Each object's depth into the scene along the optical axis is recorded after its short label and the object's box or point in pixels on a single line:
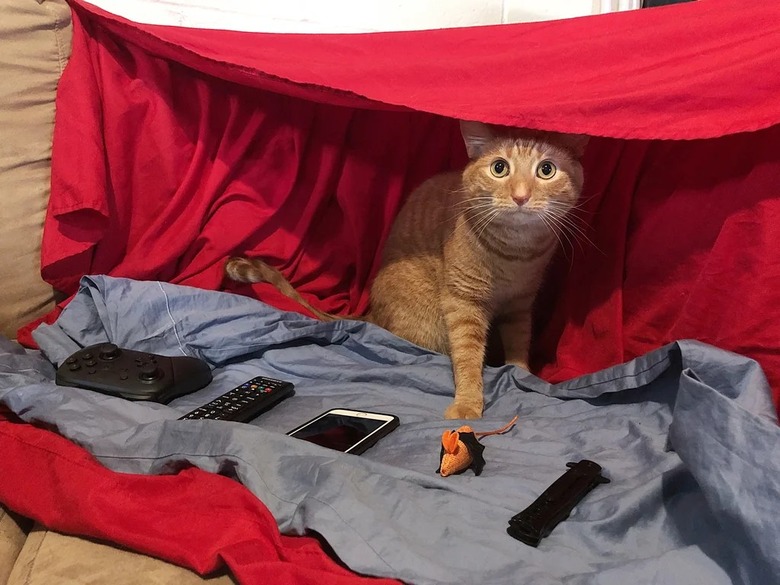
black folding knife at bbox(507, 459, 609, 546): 0.86
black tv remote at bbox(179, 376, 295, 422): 1.16
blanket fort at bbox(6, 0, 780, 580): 1.11
